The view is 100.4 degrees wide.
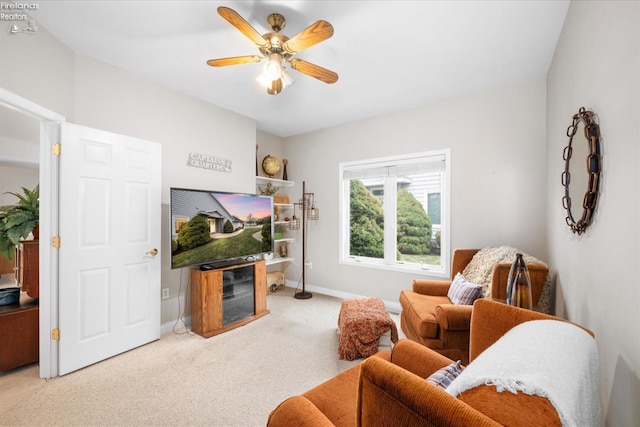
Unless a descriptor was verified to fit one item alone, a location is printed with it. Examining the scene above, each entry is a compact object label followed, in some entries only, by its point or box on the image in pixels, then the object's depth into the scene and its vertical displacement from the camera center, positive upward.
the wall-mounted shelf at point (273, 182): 4.16 +0.53
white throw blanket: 0.57 -0.37
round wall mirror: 1.25 +0.23
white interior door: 2.12 -0.28
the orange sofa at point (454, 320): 2.00 -0.82
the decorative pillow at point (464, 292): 2.23 -0.67
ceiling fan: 1.63 +1.14
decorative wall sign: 3.19 +0.64
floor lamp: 4.30 +0.00
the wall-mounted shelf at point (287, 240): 4.41 -0.43
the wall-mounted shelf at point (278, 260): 4.09 -0.73
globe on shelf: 4.29 +0.79
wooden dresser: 2.05 -0.83
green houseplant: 2.09 -0.06
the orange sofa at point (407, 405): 0.55 -0.43
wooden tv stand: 2.79 -0.95
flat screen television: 2.67 -0.15
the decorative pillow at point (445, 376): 0.91 -0.58
